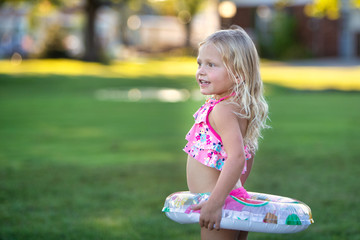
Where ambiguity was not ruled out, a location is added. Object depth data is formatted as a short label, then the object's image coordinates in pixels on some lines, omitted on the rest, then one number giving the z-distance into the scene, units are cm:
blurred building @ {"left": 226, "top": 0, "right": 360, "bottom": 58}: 4191
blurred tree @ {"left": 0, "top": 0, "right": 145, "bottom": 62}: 3578
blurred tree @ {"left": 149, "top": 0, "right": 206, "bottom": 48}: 4926
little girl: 265
